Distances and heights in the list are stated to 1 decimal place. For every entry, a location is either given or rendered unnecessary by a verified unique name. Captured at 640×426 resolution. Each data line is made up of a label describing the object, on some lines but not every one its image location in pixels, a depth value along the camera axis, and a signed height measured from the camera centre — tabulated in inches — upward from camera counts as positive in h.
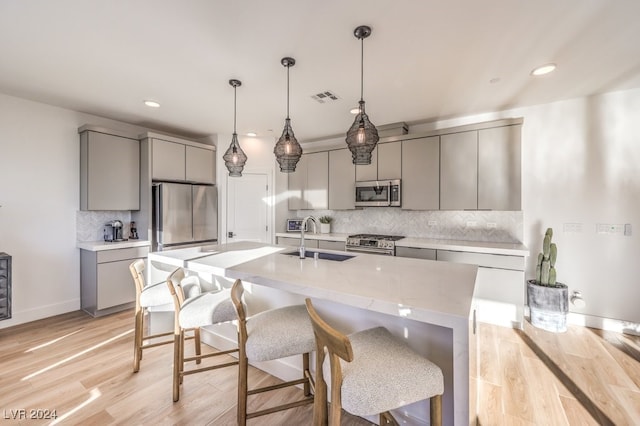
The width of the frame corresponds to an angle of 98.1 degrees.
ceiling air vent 119.2 +50.7
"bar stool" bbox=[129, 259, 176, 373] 85.4 -27.2
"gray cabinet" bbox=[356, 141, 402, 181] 155.6 +27.9
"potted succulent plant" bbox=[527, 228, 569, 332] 114.7 -35.2
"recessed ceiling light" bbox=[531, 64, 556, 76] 94.8 +49.7
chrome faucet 87.5 -10.9
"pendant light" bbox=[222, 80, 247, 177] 106.4 +20.7
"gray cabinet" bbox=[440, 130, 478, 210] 135.2 +20.2
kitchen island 43.4 -15.7
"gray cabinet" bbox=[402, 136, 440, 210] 144.7 +20.2
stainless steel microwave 154.6 +10.4
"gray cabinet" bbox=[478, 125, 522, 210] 126.2 +20.1
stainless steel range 141.8 -17.2
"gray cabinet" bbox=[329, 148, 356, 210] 171.0 +19.4
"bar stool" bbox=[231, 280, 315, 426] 57.2 -26.9
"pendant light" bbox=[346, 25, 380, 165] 79.6 +22.1
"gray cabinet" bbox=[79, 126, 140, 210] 140.5 +21.1
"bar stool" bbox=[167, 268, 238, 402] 70.7 -26.3
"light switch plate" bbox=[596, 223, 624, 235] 116.3 -7.1
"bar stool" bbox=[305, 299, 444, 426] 41.6 -26.5
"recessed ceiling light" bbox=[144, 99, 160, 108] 128.4 +50.8
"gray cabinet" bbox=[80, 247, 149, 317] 133.3 -34.6
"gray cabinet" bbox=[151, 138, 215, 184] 155.3 +29.4
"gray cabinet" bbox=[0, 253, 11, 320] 109.0 -30.1
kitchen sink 89.0 -14.8
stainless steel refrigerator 152.0 -2.5
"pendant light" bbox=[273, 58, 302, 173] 91.2 +21.0
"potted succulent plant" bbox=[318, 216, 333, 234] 186.5 -8.7
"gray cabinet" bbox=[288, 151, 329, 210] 181.6 +19.1
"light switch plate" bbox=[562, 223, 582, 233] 123.6 -7.1
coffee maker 149.6 -11.0
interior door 184.4 +2.1
